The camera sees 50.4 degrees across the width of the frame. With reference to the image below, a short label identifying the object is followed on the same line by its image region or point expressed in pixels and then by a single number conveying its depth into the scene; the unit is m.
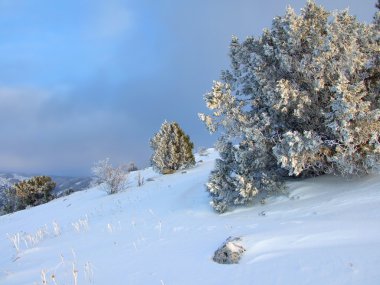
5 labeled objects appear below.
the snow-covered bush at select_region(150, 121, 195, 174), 21.75
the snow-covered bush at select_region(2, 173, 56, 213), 30.14
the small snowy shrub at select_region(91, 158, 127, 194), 19.53
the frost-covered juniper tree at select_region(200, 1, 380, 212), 9.00
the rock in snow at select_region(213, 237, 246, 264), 6.29
